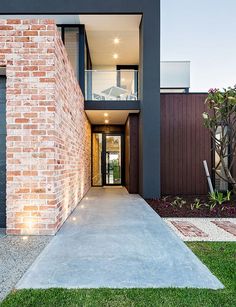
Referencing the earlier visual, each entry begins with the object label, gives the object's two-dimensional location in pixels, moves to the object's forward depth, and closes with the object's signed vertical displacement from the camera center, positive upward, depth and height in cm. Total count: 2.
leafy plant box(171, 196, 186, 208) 489 -125
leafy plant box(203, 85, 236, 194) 496 +129
